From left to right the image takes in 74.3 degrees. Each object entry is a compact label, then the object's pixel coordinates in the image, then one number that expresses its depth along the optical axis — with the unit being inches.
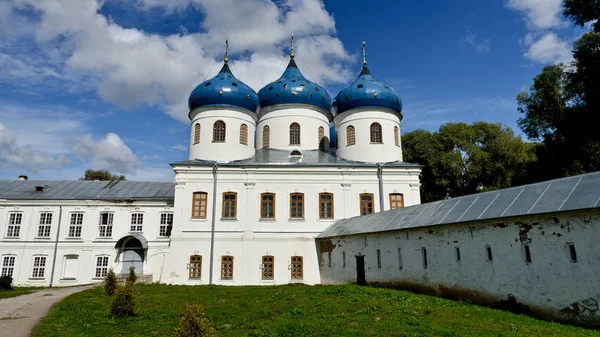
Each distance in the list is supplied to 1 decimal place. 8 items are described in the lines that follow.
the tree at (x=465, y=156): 1098.7
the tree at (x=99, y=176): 1427.2
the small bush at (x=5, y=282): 708.0
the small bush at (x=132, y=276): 708.4
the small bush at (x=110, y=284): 573.9
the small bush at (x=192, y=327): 243.0
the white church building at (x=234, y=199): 735.7
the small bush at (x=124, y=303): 391.5
